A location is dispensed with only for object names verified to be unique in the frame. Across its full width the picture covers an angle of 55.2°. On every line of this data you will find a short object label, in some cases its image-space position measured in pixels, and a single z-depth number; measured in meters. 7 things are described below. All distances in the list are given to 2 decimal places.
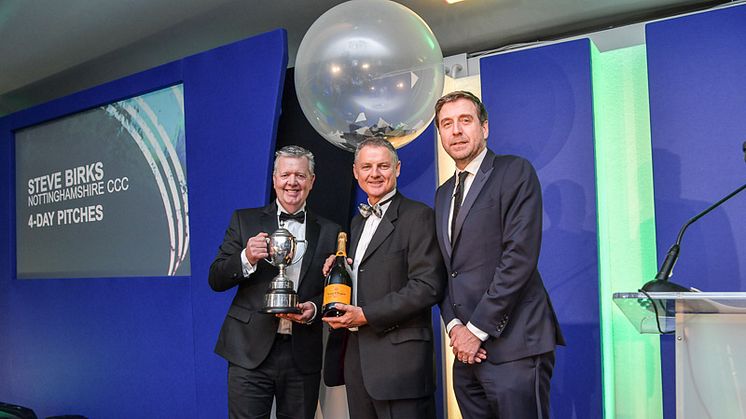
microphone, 1.89
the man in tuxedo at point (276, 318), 2.96
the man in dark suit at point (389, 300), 2.58
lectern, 1.79
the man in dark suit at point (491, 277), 2.33
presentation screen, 5.02
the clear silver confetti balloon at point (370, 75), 2.95
